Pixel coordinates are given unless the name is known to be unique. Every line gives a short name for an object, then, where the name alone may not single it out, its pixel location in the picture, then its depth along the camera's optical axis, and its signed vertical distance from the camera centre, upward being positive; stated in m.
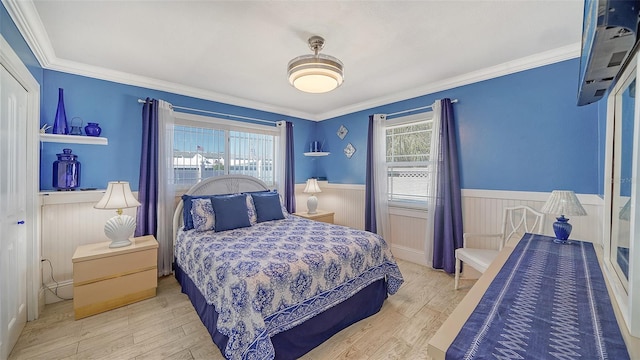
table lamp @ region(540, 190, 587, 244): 1.71 -0.21
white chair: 2.47 -0.58
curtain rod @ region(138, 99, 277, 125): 3.16 +0.97
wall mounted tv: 0.68 +0.47
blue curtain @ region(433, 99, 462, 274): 3.10 -0.27
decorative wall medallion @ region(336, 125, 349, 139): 4.59 +0.88
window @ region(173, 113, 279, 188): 3.46 +0.44
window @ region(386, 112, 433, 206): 3.58 +0.32
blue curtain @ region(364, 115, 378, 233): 3.95 -0.23
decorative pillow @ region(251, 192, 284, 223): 3.26 -0.39
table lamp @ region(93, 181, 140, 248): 2.44 -0.31
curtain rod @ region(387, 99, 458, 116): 3.16 +1.01
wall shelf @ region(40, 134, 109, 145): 2.38 +0.37
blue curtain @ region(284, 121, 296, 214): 4.33 +0.03
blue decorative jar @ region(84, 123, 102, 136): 2.66 +0.51
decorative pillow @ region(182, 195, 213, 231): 2.92 -0.40
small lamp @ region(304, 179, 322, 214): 4.32 -0.23
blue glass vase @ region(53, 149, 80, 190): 2.52 +0.05
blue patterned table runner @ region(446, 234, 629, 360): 0.66 -0.45
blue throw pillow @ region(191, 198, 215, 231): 2.79 -0.44
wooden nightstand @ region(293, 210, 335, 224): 4.11 -0.63
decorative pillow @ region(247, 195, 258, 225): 3.15 -0.43
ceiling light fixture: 1.98 +0.87
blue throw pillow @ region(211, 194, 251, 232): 2.80 -0.41
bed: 1.62 -0.78
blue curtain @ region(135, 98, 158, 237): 3.02 +0.03
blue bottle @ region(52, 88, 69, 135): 2.49 +0.56
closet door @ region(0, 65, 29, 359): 1.66 -0.27
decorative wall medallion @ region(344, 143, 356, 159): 4.47 +0.52
